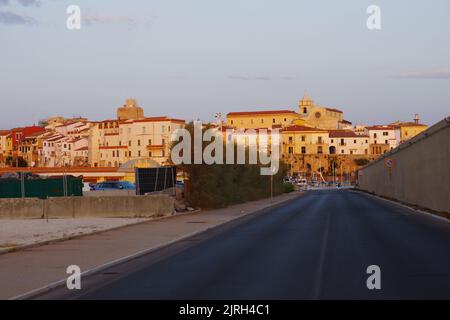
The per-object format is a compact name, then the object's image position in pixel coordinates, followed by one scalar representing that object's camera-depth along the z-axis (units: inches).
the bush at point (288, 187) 4509.1
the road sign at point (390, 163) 2828.7
